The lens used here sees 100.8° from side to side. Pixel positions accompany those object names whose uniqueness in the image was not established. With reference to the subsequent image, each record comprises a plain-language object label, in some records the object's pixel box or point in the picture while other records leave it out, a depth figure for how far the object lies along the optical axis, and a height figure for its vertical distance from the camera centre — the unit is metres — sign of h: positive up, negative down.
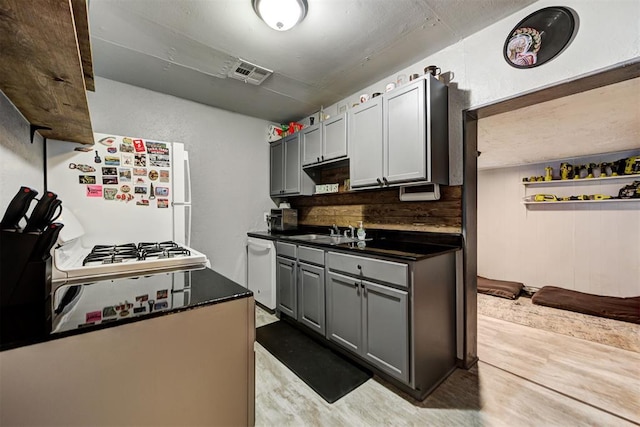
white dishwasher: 3.01 -0.65
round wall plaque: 1.59 +1.12
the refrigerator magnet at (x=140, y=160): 2.11 +0.46
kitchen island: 0.68 -0.45
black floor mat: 1.87 -1.19
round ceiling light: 1.62 +1.28
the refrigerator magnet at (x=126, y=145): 2.06 +0.56
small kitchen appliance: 3.54 -0.05
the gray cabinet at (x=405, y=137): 1.96 +0.63
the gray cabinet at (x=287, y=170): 3.26 +0.59
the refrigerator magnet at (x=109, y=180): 1.97 +0.28
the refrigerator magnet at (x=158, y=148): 2.17 +0.57
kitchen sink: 2.68 -0.26
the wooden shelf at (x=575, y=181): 3.62 +0.49
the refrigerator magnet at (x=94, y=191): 1.91 +0.19
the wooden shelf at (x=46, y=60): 0.72 +0.55
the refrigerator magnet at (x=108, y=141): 2.00 +0.58
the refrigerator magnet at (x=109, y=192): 1.97 +0.18
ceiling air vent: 2.34 +1.33
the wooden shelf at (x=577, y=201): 3.63 +0.17
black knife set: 0.73 -0.15
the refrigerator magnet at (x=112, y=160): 2.00 +0.43
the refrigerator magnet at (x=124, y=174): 2.04 +0.33
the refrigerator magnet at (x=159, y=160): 2.18 +0.47
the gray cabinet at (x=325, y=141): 2.65 +0.80
